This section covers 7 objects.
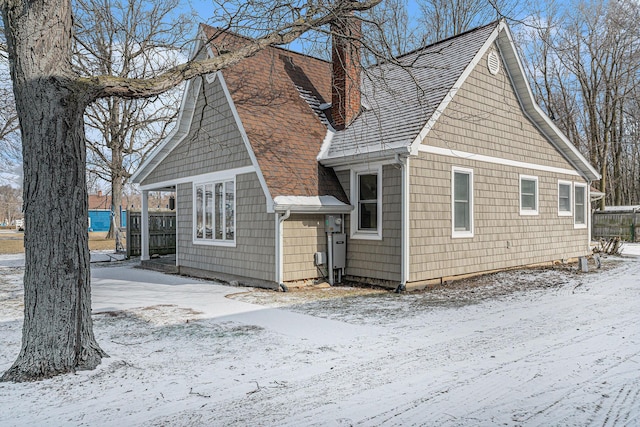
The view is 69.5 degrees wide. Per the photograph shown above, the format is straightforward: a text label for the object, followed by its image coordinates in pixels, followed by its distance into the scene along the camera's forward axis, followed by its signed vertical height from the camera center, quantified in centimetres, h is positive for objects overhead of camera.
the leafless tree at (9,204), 7794 +145
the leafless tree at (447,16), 2206 +959
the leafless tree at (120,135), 2392 +422
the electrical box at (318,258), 1000 -102
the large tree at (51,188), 434 +24
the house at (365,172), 950 +90
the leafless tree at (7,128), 1990 +453
